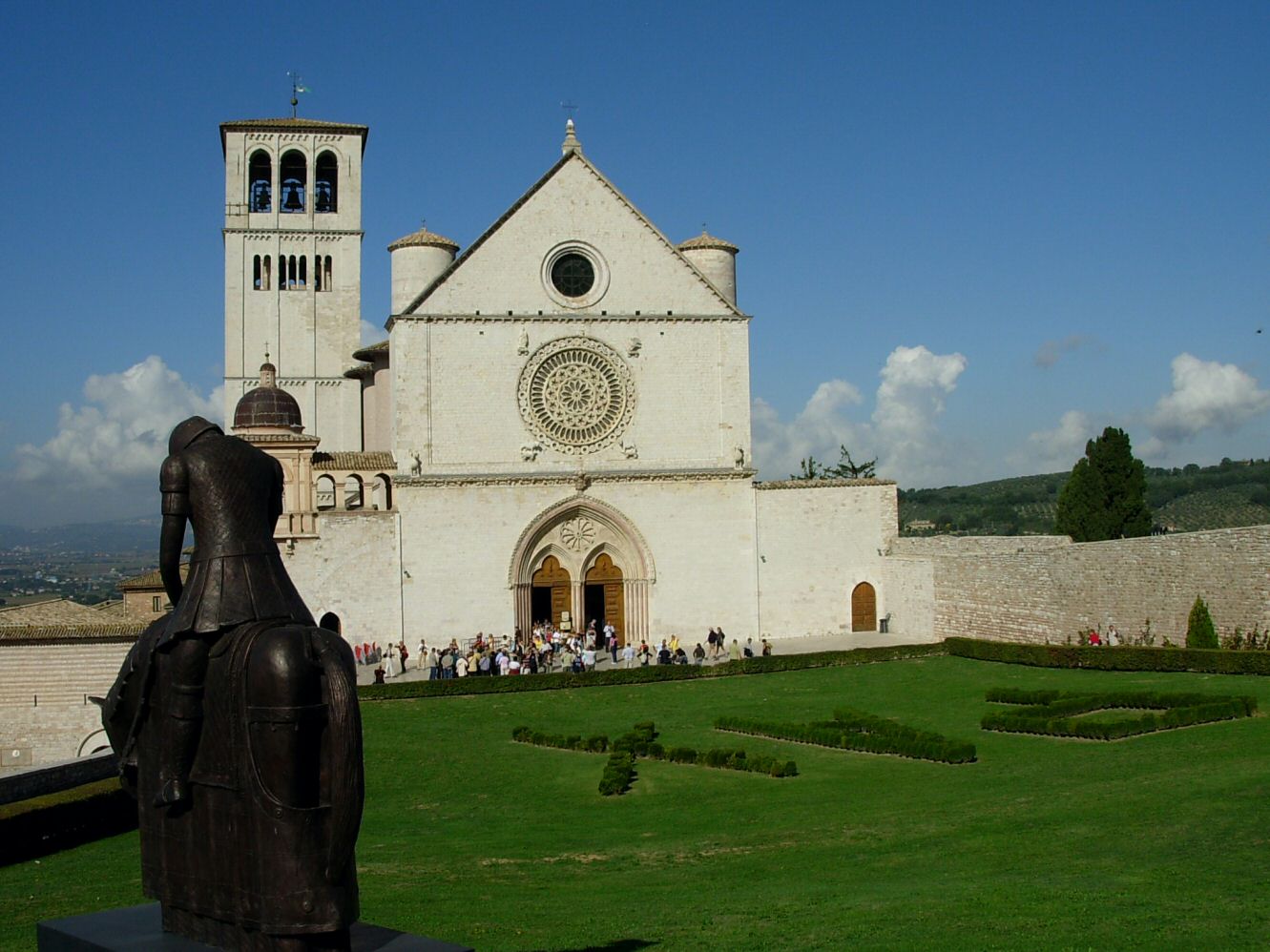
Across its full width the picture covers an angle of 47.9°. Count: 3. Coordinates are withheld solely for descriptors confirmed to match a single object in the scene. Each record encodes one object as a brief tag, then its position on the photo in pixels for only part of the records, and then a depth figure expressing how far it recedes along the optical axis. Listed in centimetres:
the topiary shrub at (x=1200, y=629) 3023
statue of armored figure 851
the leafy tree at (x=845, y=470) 6894
